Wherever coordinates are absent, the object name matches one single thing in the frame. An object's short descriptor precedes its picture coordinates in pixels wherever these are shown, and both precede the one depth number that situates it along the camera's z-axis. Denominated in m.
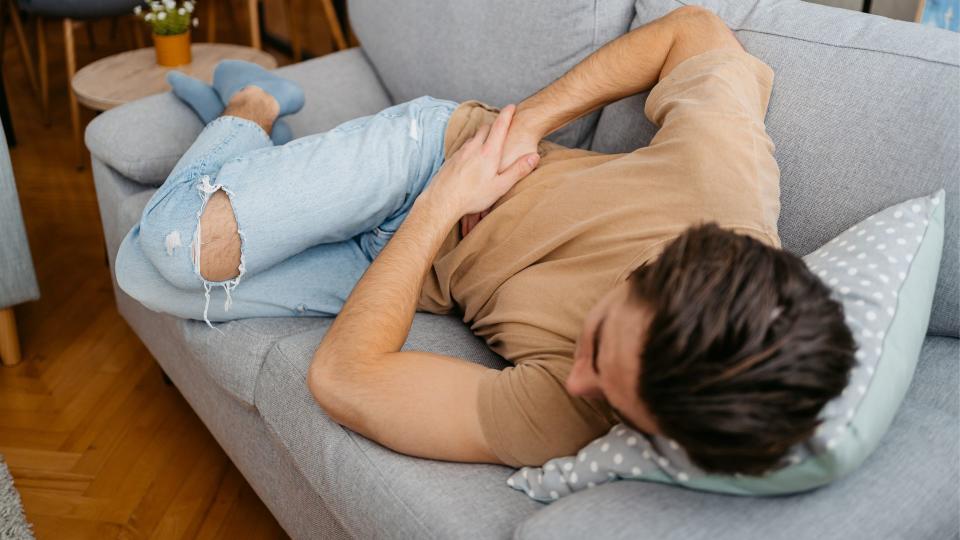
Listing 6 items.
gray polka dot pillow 0.83
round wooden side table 2.21
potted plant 2.38
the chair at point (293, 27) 3.04
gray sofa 0.87
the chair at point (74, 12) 2.68
